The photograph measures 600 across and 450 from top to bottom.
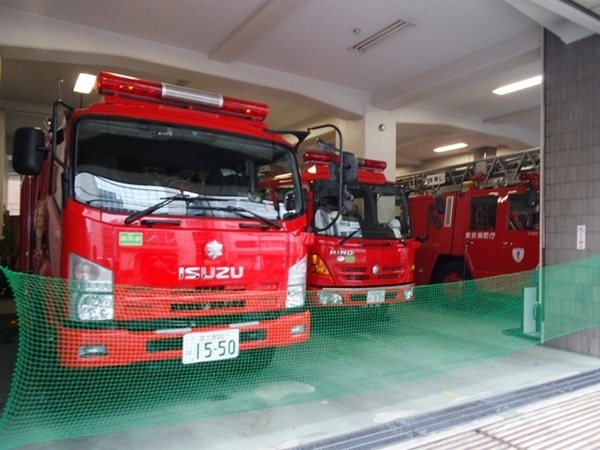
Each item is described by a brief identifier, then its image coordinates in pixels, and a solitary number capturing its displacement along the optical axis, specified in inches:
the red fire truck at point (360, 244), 223.5
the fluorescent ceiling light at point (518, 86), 328.5
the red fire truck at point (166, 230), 120.0
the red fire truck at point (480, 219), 286.4
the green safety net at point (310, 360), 113.0
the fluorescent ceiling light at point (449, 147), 561.7
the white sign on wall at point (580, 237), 205.9
